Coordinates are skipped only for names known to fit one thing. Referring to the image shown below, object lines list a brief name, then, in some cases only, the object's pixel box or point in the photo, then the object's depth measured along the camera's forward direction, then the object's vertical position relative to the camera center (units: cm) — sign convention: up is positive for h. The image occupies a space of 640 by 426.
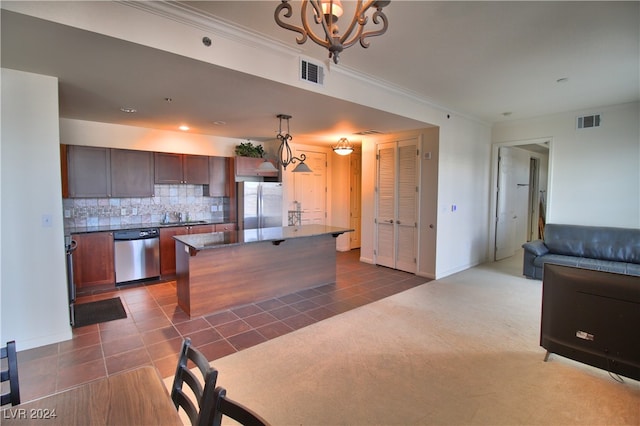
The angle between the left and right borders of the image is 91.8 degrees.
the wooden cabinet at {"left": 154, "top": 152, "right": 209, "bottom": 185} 524 +47
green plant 610 +89
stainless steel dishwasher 465 -92
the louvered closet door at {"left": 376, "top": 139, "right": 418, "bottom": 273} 549 -16
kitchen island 361 -91
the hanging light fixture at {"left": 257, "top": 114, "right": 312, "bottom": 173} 428 +44
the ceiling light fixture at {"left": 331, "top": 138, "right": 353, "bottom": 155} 550 +85
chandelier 157 +91
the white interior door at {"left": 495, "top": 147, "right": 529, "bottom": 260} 634 -5
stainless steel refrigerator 581 -16
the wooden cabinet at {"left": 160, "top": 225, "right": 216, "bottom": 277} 502 -86
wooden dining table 103 -75
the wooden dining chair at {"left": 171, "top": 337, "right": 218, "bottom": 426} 106 -72
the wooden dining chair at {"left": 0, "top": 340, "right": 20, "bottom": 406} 117 -70
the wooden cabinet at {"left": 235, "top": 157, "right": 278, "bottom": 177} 588 +58
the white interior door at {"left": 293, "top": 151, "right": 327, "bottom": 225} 692 +14
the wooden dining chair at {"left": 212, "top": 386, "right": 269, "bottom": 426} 90 -66
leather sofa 445 -80
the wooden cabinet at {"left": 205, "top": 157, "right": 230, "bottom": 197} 580 +33
